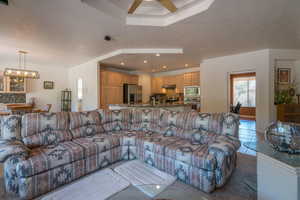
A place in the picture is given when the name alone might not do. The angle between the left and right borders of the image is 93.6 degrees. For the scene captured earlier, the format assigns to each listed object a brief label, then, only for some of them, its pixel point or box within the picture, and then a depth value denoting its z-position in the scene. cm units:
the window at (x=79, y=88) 660
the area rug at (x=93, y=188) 164
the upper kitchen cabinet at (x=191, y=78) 636
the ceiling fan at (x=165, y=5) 199
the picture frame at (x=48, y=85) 677
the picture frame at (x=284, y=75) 450
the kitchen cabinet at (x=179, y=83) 694
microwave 629
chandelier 424
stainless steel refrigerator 655
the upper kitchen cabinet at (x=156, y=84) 792
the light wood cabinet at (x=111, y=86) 576
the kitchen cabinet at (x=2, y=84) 562
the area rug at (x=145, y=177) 169
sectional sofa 165
